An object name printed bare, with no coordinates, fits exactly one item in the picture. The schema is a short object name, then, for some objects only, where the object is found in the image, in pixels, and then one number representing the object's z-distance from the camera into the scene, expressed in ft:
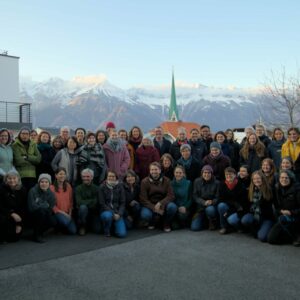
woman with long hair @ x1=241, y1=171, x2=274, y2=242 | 21.99
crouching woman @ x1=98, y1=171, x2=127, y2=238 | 22.75
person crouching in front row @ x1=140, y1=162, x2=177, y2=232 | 24.26
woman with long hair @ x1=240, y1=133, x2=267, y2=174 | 25.46
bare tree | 77.25
